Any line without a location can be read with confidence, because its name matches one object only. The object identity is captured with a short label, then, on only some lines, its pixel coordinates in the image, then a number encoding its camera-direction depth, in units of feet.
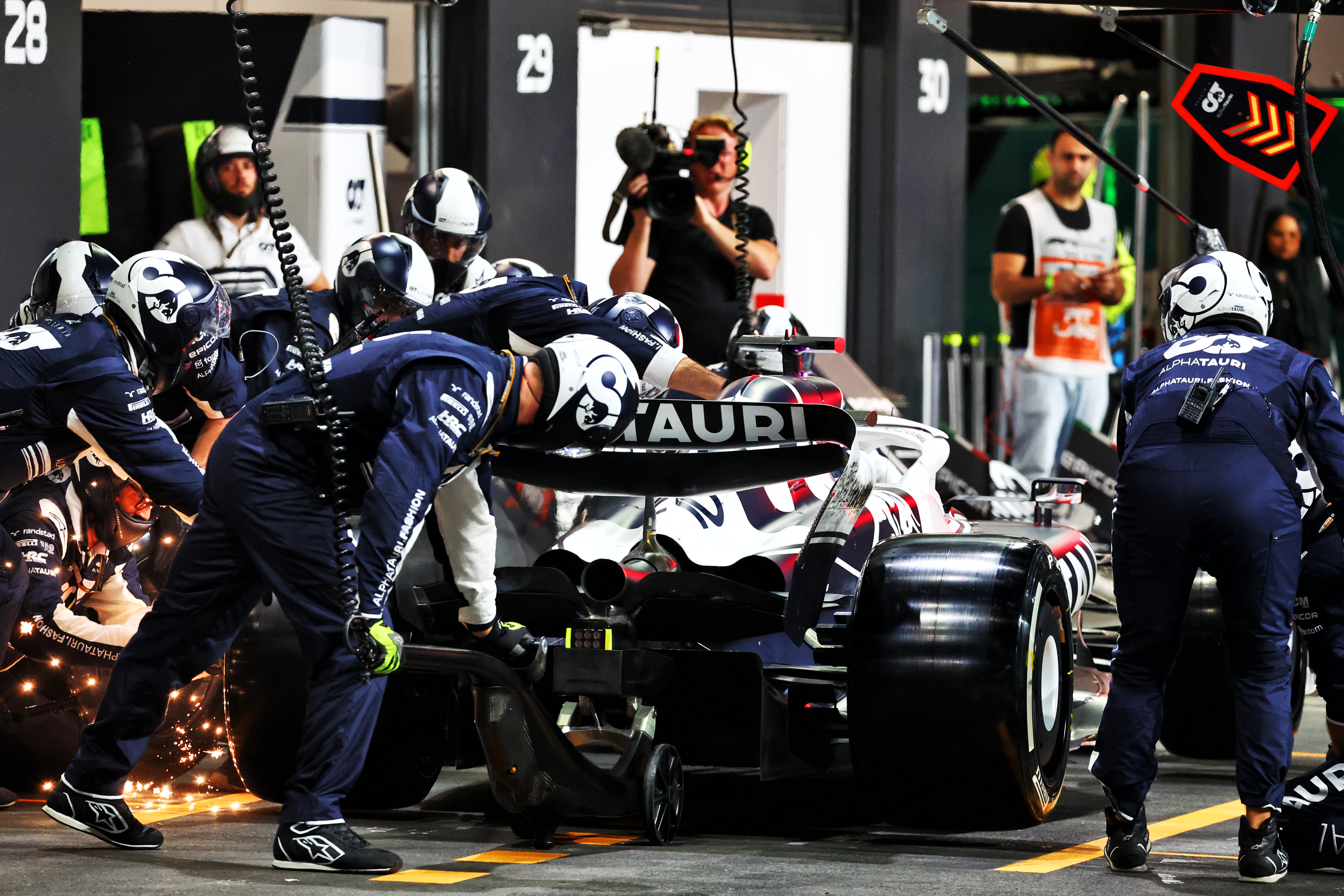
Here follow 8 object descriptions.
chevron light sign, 49.73
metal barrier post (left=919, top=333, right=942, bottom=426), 88.17
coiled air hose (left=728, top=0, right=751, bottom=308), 64.49
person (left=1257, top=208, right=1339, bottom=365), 90.12
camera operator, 67.10
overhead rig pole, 47.91
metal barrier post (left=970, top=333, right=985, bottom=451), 87.97
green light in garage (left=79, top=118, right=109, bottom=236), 71.67
